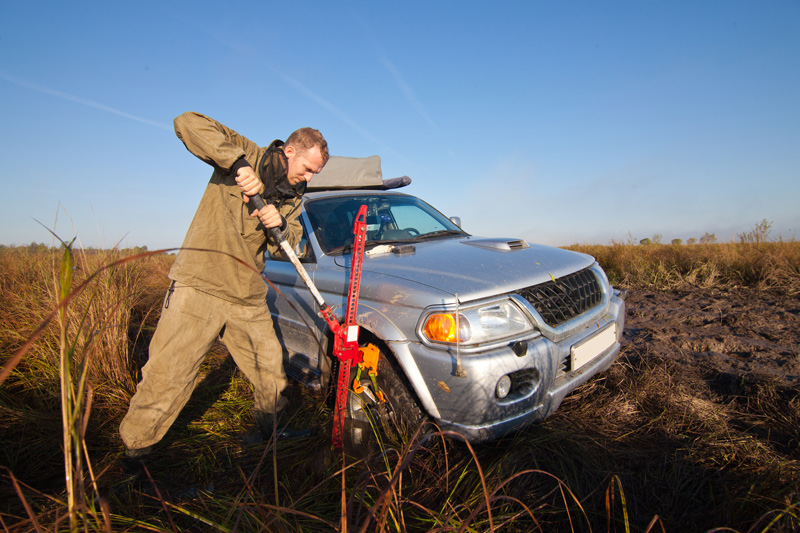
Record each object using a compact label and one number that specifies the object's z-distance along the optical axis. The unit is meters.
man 2.22
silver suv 2.01
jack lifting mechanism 2.02
